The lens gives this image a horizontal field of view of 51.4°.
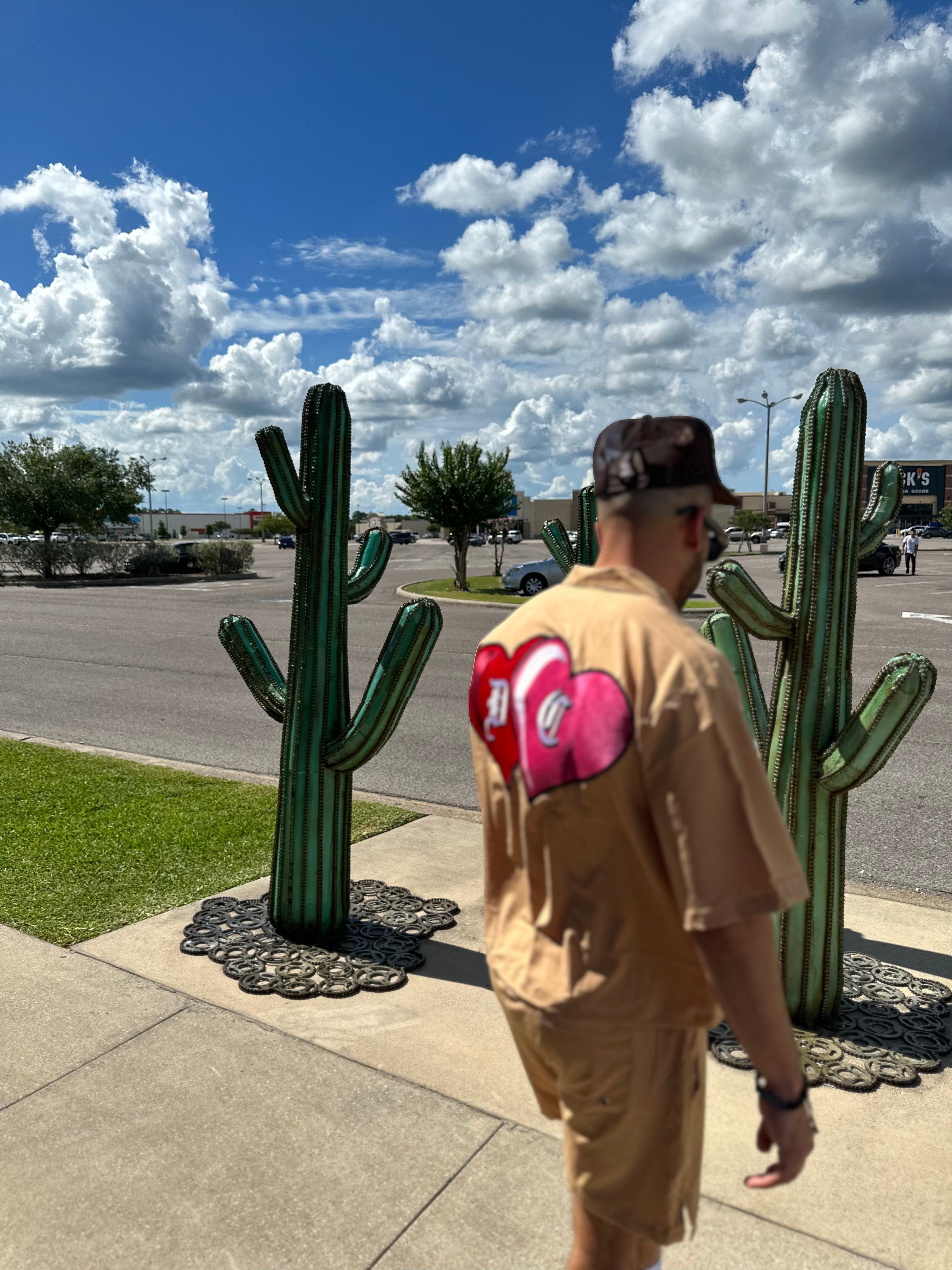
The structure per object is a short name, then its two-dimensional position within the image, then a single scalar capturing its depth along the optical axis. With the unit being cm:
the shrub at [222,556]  3569
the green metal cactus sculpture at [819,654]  351
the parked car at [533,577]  2500
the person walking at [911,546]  3269
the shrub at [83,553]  3509
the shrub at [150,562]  3522
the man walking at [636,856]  148
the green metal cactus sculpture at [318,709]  432
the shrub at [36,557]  3456
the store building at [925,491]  10825
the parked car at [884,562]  3362
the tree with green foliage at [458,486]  2608
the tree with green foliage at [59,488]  3494
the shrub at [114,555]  3503
